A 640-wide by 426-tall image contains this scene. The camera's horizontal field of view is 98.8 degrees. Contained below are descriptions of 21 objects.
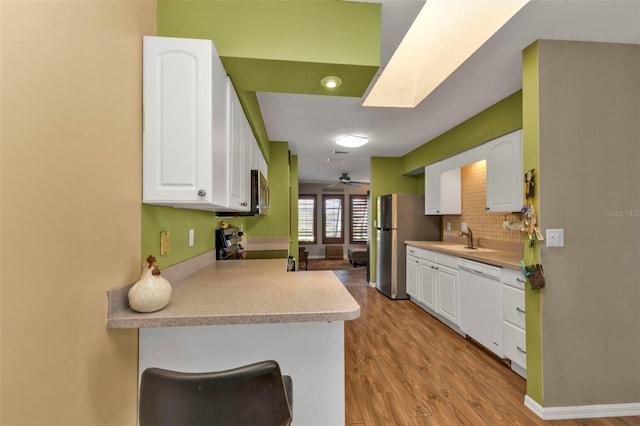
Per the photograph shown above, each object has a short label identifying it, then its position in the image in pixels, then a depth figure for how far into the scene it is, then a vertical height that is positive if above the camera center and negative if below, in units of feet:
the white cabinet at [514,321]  6.98 -2.73
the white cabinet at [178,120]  4.12 +1.47
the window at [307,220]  28.91 -0.29
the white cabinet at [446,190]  12.52 +1.27
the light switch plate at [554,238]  5.87 -0.45
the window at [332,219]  29.17 -0.19
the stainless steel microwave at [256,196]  7.00 +0.58
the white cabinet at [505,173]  8.20 +1.39
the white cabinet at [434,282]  10.18 -2.73
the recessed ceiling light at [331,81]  5.28 +2.68
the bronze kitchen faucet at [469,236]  11.06 -0.79
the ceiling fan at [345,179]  21.41 +3.01
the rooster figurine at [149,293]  3.58 -1.01
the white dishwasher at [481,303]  7.89 -2.69
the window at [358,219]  29.48 -0.19
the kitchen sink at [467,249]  9.99 -1.22
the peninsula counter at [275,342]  3.85 -1.87
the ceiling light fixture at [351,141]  12.64 +3.61
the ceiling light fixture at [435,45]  5.55 +4.32
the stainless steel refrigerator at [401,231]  14.32 -0.73
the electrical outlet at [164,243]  4.80 -0.45
